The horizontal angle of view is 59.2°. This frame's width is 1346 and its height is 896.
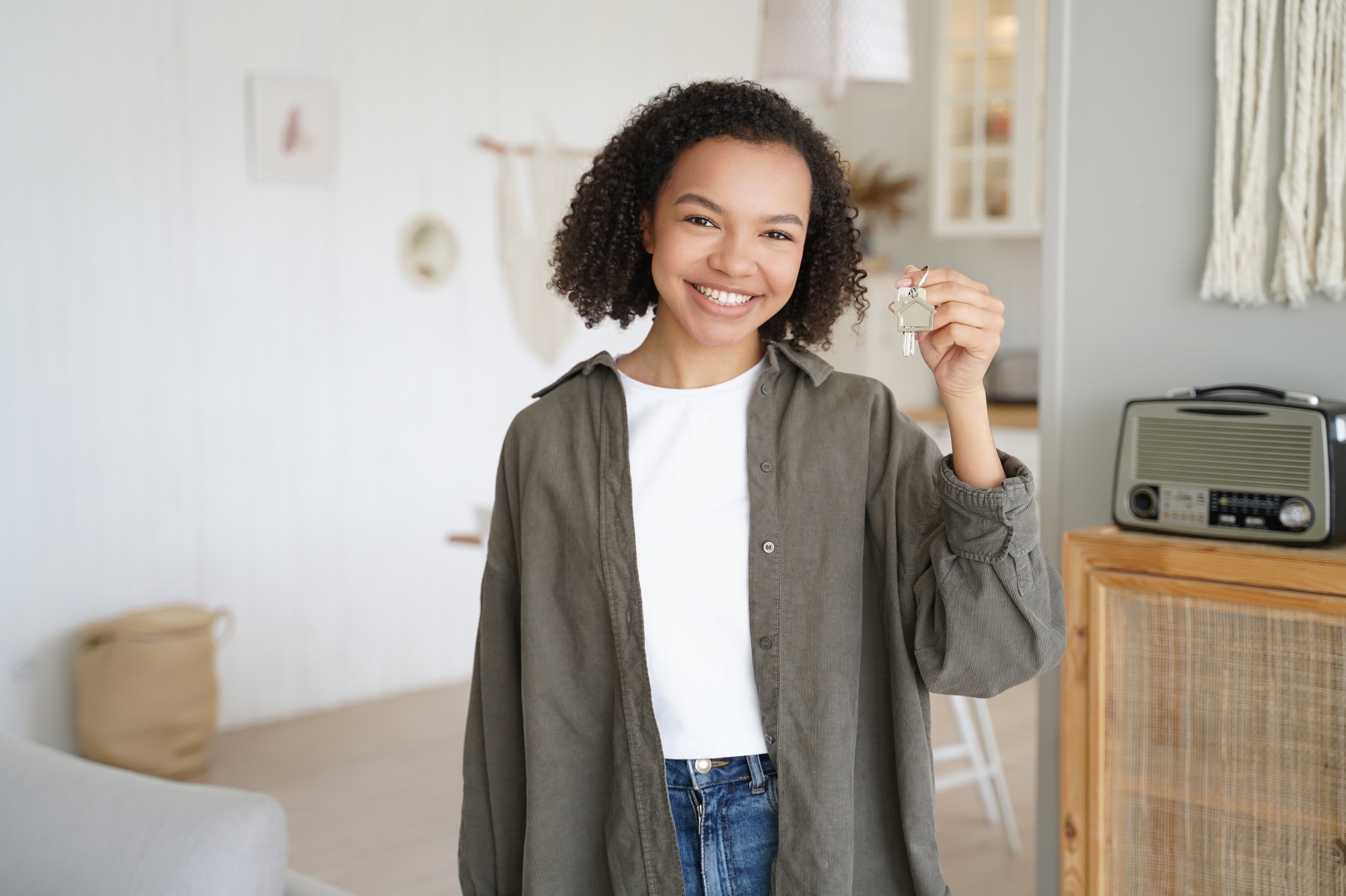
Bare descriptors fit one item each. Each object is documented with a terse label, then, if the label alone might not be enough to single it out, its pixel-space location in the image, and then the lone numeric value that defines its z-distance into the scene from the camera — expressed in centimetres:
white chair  315
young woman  127
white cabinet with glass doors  518
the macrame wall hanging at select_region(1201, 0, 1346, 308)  186
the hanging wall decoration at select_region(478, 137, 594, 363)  491
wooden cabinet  170
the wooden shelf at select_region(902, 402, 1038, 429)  509
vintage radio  174
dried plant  608
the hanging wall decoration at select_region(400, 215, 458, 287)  468
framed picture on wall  422
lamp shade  311
